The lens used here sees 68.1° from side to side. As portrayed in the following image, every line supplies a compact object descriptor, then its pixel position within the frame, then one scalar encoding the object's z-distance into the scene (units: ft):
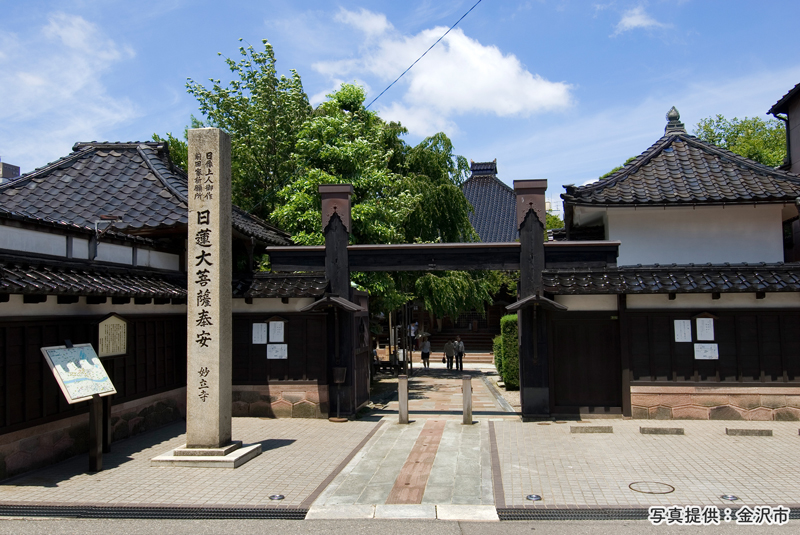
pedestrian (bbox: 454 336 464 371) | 95.87
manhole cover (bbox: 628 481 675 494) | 27.89
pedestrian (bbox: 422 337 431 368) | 101.60
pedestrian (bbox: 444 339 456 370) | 97.81
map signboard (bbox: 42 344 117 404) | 30.83
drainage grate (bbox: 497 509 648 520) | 25.12
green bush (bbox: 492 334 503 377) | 77.66
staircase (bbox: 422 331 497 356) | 121.49
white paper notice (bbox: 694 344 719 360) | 44.29
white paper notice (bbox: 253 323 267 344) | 48.44
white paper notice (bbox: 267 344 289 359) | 48.28
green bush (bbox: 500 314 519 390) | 65.82
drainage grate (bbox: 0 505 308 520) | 25.68
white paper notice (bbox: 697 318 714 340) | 44.34
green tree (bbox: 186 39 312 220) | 82.17
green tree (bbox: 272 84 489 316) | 60.49
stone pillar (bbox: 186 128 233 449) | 34.32
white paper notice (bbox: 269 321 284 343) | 48.29
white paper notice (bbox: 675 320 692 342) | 44.55
